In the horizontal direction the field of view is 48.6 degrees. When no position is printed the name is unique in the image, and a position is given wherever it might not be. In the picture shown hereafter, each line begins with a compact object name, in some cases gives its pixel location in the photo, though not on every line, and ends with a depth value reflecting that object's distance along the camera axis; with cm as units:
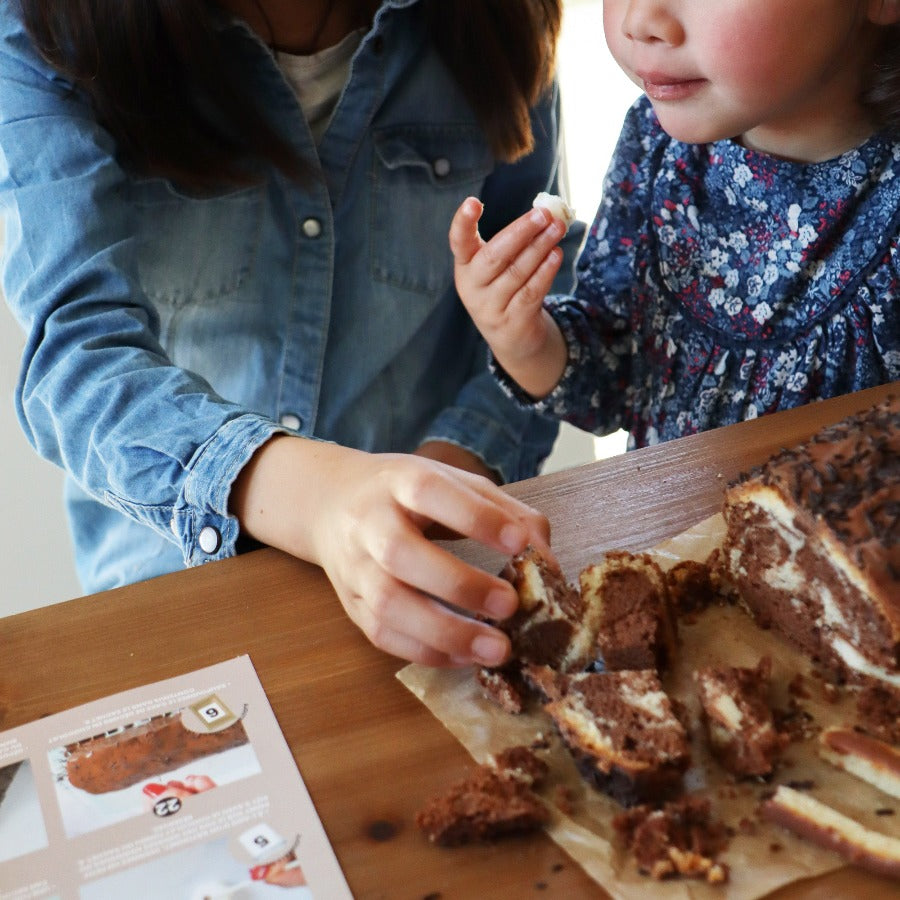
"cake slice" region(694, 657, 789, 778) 63
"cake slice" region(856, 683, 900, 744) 65
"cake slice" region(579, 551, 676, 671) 71
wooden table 58
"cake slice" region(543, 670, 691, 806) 62
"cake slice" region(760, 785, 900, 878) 56
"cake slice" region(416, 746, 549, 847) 59
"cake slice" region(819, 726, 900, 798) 61
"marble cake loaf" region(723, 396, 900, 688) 68
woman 77
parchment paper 57
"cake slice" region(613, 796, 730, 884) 56
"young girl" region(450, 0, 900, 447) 95
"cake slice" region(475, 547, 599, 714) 71
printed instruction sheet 58
